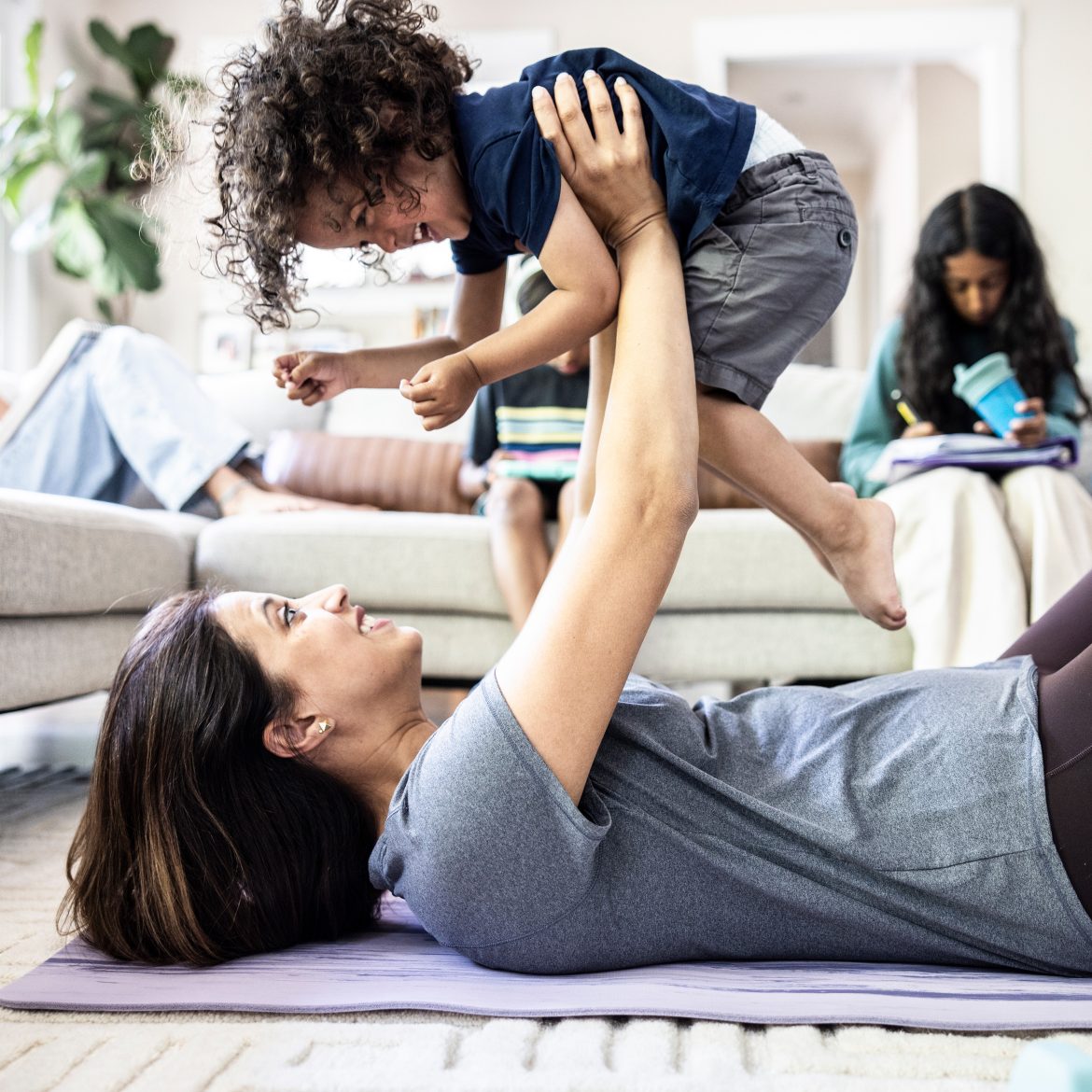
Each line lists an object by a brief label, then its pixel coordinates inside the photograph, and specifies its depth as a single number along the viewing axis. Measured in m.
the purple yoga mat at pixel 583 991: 0.84
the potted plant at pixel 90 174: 4.15
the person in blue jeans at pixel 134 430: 2.44
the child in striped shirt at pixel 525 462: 2.22
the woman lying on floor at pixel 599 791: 0.87
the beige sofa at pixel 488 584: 2.24
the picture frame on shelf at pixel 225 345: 4.96
